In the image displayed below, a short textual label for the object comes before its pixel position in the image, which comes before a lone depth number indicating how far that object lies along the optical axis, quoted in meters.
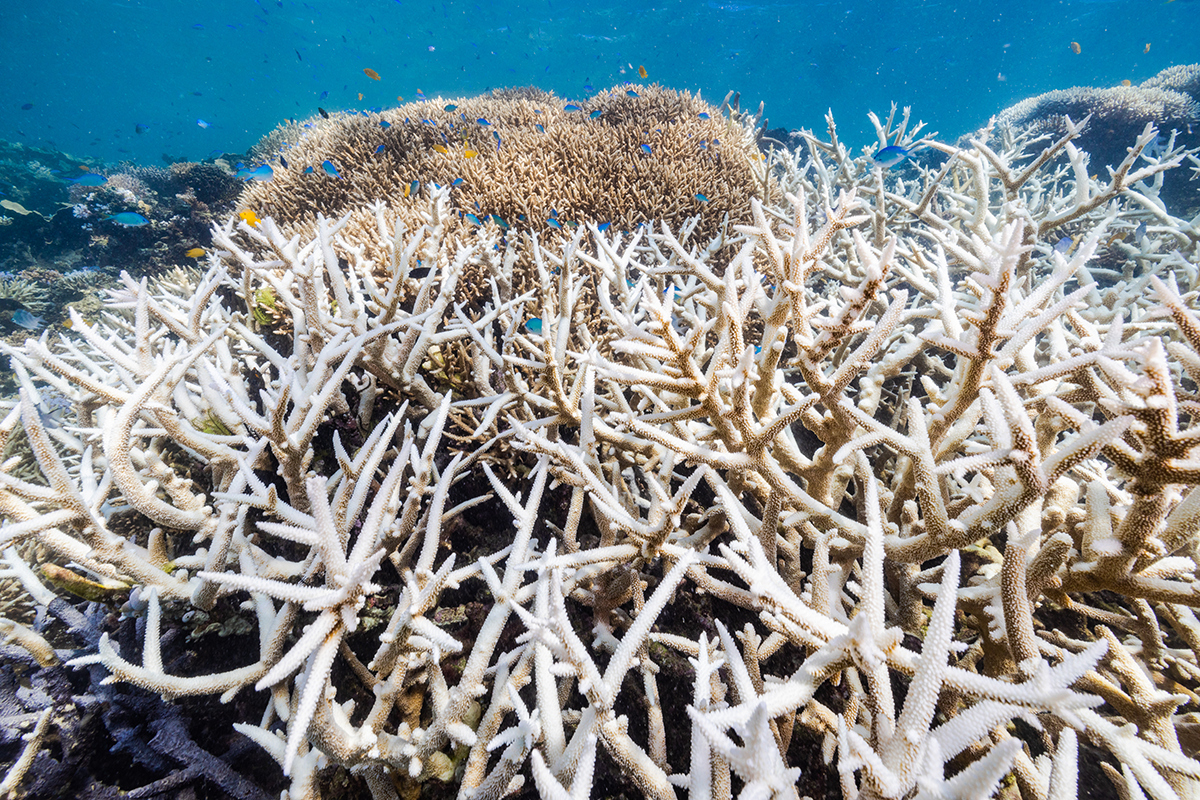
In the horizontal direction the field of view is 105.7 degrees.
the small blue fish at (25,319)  4.83
